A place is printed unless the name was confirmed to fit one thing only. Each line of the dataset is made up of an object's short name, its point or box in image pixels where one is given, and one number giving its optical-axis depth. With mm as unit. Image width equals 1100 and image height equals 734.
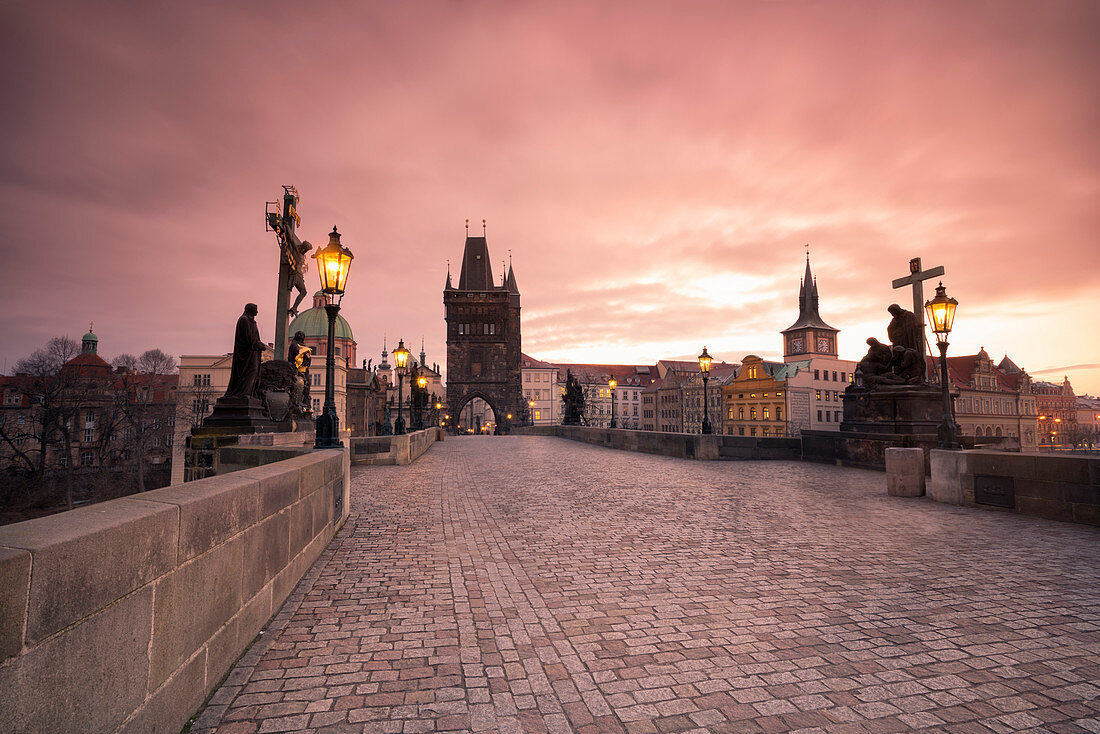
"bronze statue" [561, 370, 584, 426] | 39562
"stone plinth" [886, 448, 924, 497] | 9273
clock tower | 79688
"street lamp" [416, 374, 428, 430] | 31588
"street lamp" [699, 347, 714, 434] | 20462
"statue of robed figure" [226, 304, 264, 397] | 9922
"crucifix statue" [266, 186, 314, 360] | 14131
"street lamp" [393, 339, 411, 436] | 22484
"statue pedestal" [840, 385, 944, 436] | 12773
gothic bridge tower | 69250
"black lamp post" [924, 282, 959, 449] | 9734
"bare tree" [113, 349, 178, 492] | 41062
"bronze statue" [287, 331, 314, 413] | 13531
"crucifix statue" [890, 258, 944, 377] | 13531
